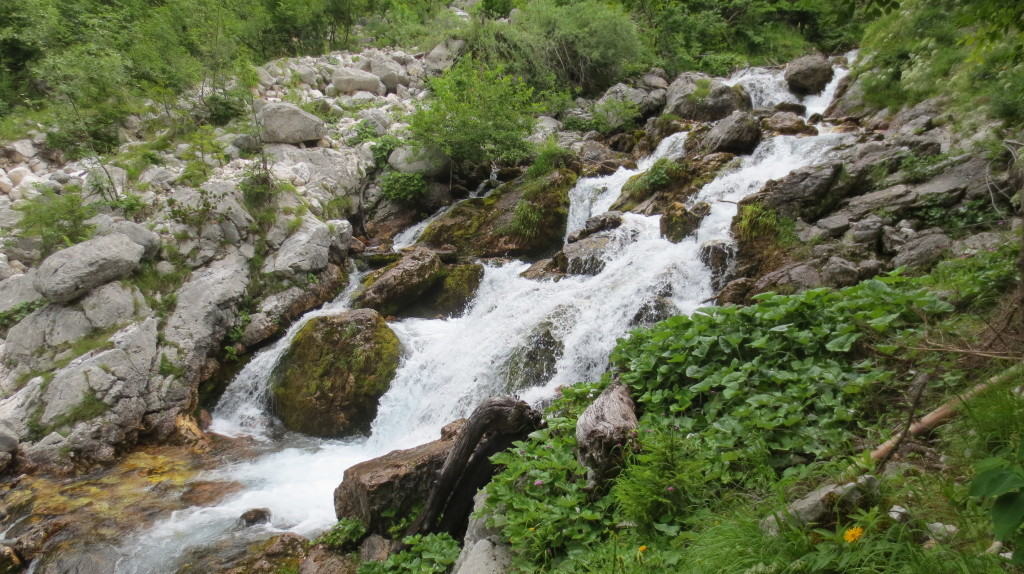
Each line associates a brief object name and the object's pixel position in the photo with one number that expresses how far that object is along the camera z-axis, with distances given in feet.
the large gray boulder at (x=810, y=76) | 51.70
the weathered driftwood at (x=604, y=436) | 10.15
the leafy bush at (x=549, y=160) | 46.44
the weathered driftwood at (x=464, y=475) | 14.30
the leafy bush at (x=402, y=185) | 46.65
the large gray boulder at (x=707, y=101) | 53.01
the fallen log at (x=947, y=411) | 7.27
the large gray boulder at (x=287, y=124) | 44.45
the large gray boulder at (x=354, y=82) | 60.08
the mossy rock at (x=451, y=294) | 36.14
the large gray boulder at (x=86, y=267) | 28.04
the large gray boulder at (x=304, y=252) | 35.32
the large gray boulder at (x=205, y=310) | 30.08
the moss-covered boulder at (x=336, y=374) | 28.32
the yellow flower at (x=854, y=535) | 5.71
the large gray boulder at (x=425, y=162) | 47.85
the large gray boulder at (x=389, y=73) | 63.93
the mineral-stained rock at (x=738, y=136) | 38.96
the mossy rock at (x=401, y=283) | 35.37
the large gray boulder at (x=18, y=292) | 29.25
